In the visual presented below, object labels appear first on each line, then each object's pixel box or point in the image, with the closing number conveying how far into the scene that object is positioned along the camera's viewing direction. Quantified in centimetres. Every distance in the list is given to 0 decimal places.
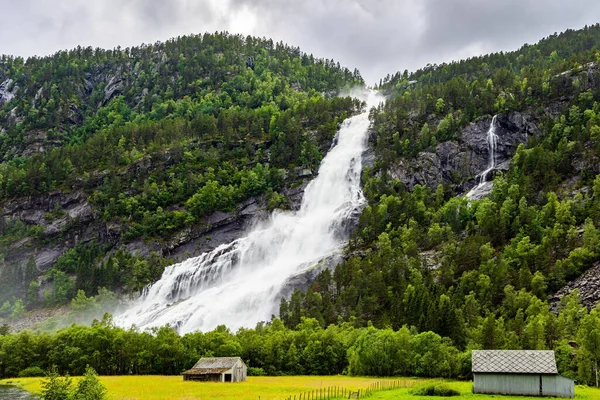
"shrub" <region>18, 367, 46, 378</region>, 9431
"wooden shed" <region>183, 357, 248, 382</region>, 7869
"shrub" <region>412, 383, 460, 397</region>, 5953
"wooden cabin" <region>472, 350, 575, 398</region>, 6141
